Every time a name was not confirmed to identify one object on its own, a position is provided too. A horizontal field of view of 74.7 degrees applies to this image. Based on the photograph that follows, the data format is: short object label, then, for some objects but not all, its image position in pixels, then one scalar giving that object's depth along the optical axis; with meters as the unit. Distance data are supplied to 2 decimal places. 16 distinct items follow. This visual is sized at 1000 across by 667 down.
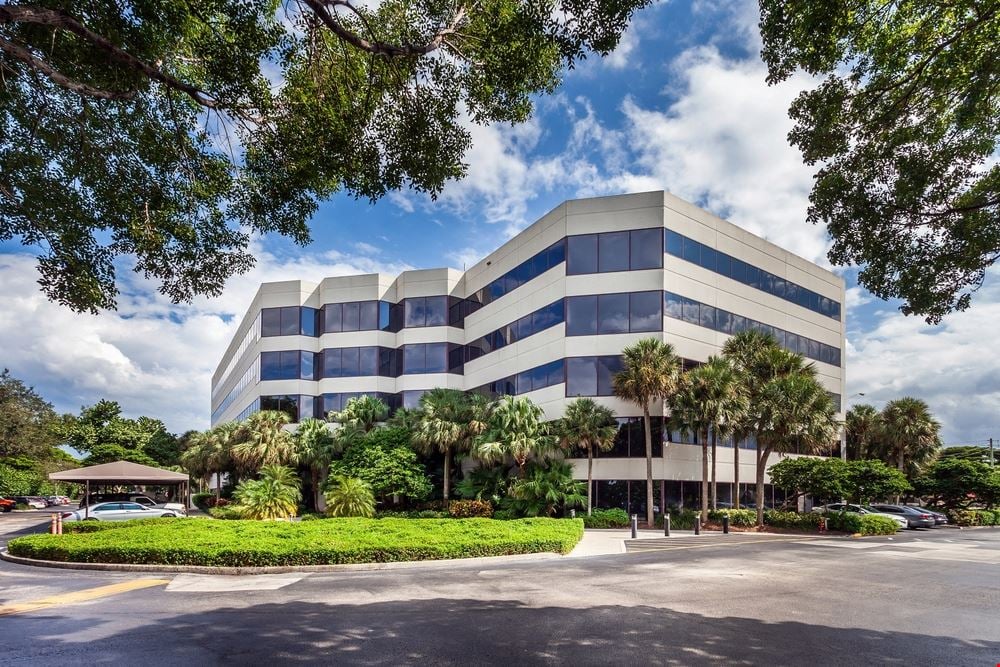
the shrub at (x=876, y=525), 30.75
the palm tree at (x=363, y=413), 37.47
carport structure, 29.41
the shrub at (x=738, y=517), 32.09
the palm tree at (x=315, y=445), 37.09
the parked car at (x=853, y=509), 34.72
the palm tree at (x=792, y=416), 31.19
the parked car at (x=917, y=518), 37.12
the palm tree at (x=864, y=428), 46.81
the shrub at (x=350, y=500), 31.64
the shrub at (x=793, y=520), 31.83
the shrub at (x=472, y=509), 32.00
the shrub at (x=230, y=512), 31.55
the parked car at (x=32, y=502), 54.97
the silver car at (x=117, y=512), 29.91
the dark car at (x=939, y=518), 38.44
